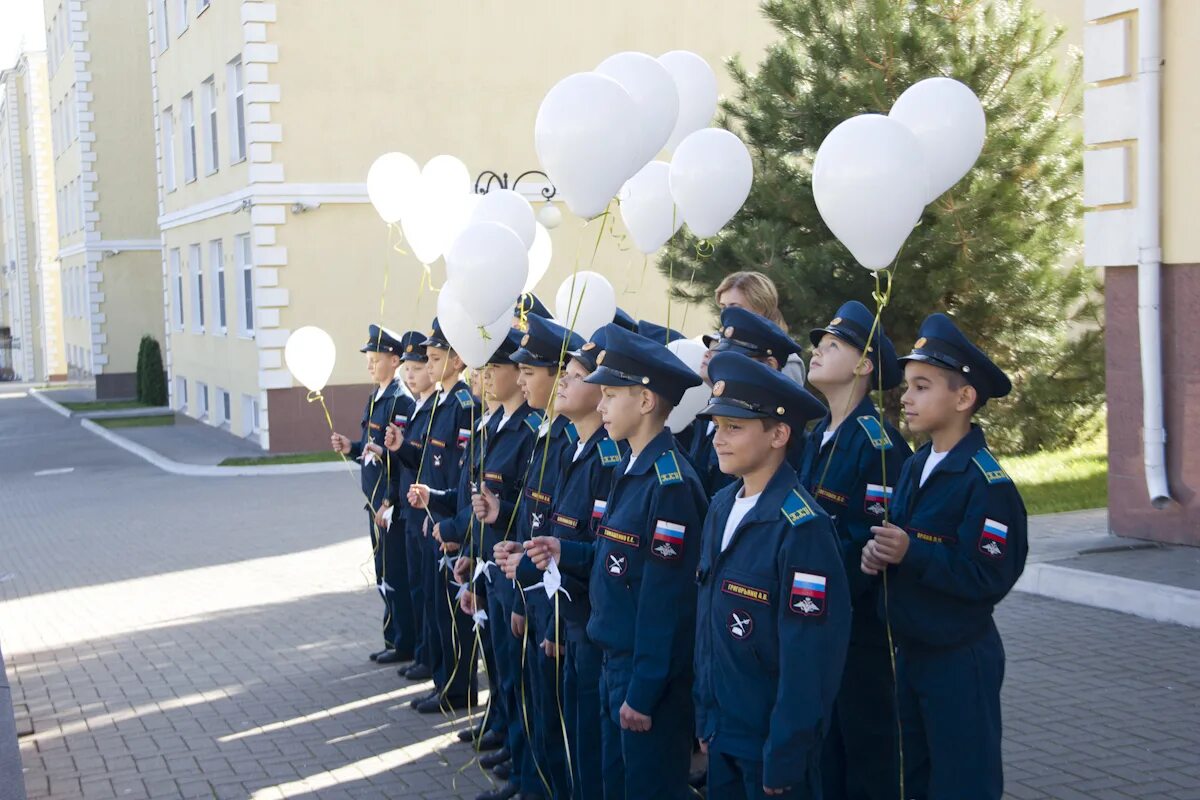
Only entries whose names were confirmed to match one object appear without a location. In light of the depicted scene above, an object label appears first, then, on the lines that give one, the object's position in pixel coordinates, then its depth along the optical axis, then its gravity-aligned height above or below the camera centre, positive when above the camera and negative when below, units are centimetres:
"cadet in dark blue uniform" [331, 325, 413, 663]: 825 -86
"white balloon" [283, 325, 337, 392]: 829 -17
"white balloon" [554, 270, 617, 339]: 640 +9
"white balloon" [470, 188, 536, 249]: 667 +57
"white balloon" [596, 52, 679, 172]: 548 +97
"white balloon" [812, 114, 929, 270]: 453 +46
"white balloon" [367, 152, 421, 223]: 766 +85
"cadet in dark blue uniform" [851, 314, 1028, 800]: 433 -86
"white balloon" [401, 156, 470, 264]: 747 +69
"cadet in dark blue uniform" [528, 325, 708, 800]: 448 -91
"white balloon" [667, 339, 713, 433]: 612 -37
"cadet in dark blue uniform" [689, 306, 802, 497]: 540 -10
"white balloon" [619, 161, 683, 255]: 694 +59
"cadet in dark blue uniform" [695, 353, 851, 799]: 381 -88
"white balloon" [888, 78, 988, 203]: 512 +74
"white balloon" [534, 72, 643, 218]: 507 +72
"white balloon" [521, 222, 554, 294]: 739 +39
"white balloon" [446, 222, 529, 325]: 570 +24
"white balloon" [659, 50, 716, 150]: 713 +126
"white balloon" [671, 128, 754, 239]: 637 +69
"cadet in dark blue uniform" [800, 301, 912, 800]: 477 -72
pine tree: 1243 +114
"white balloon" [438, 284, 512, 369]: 612 -4
